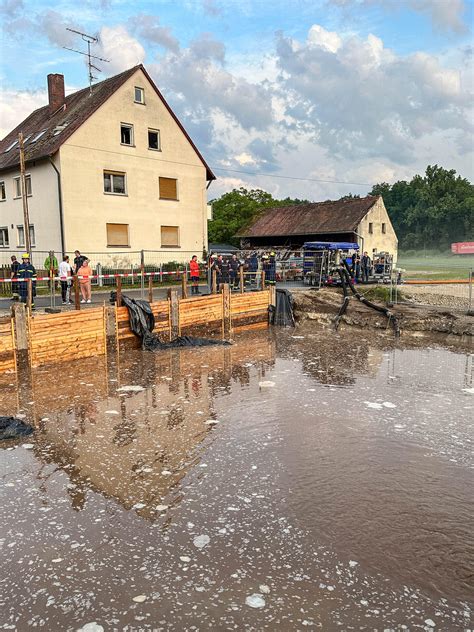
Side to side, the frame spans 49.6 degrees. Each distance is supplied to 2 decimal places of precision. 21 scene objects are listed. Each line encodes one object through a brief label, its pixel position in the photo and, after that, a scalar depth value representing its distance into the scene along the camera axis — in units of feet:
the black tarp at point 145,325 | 40.63
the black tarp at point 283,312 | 54.49
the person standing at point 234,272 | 60.34
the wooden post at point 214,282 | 54.67
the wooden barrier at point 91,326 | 33.60
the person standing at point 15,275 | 48.57
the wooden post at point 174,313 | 44.04
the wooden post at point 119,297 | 40.70
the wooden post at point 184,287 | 48.02
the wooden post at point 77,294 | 39.58
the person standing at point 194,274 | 60.90
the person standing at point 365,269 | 79.46
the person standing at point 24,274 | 46.50
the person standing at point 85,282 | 52.06
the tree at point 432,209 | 234.79
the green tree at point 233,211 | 166.09
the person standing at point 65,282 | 51.52
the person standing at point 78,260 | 55.21
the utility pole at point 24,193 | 67.67
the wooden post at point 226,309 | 49.73
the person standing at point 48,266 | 60.34
